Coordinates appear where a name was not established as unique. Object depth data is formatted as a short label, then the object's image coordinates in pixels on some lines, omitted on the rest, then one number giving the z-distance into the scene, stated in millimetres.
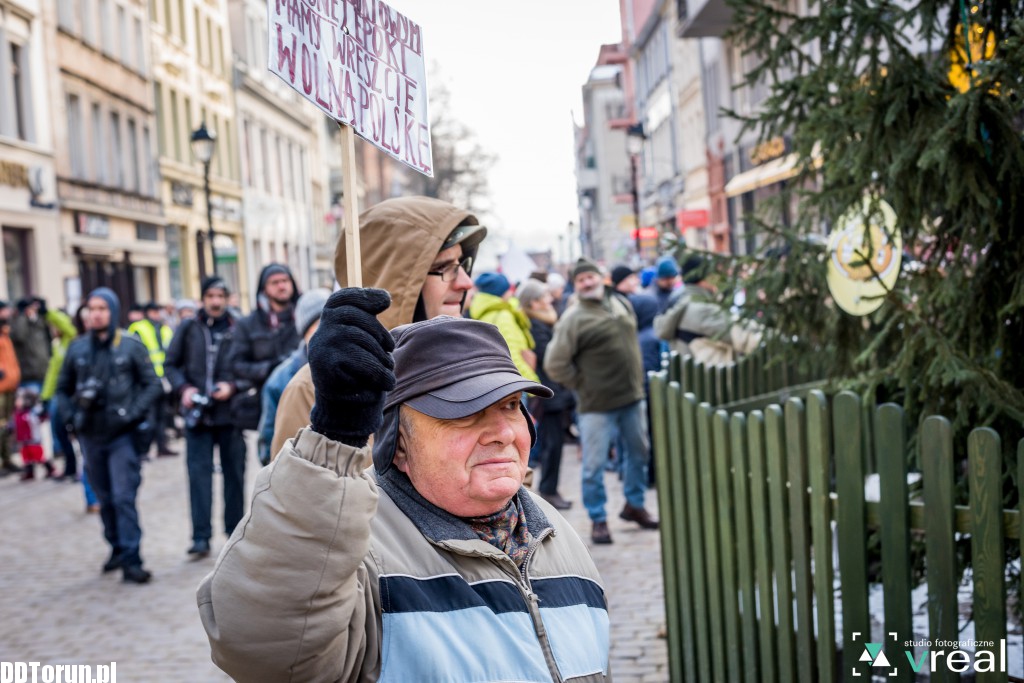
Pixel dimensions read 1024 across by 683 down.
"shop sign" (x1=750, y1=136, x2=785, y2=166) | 27242
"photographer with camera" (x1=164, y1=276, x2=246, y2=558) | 9250
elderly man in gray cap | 2115
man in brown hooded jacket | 3627
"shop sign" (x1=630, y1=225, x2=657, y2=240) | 29609
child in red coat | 14055
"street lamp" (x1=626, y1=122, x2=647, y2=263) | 24300
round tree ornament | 4992
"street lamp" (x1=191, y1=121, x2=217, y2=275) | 22031
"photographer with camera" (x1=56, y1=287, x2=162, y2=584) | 8727
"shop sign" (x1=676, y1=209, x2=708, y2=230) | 38188
